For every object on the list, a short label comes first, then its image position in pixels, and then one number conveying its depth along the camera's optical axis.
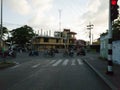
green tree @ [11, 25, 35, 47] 37.17
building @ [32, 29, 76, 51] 35.96
